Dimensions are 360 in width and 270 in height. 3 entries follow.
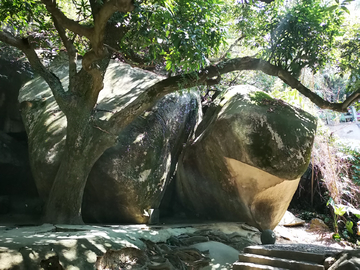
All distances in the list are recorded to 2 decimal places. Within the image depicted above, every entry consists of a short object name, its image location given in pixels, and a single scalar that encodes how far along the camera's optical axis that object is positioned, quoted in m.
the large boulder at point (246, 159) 6.89
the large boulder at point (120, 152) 7.13
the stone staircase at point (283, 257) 4.00
